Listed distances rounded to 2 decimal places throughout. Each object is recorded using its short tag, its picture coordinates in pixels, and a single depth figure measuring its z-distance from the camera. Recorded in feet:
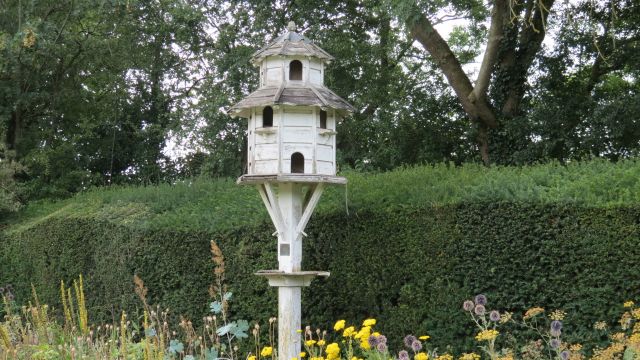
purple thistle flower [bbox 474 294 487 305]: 15.19
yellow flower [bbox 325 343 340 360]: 13.80
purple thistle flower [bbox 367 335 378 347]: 14.83
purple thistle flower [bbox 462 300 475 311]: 15.47
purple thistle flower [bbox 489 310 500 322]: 14.17
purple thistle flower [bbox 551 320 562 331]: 13.88
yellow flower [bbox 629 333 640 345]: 13.61
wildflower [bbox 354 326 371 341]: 14.93
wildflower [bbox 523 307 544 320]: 15.80
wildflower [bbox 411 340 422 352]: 14.30
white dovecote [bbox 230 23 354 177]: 25.12
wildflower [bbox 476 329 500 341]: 13.05
